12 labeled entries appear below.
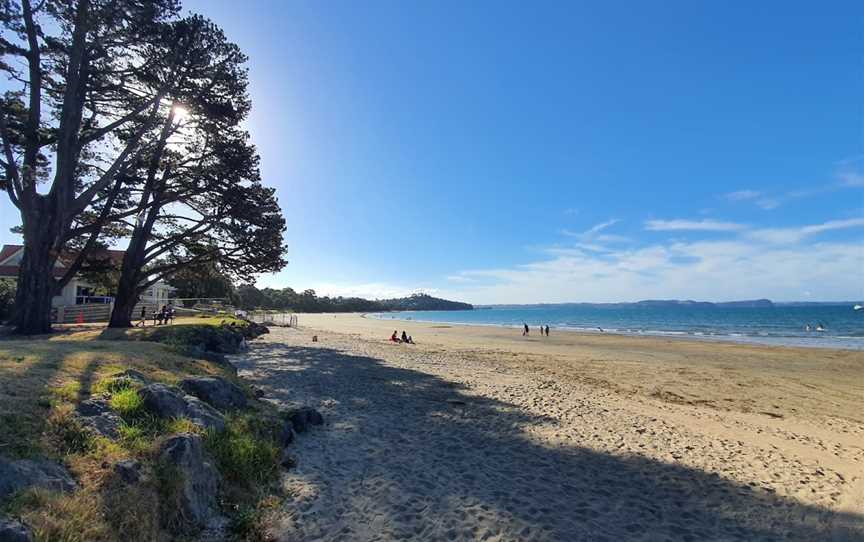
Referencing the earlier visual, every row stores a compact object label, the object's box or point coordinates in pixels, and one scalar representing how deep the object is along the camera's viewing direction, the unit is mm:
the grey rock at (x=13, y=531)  2546
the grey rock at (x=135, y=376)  5940
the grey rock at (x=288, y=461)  6066
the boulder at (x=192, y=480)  4039
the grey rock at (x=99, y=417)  4375
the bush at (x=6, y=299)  22625
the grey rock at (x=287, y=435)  6789
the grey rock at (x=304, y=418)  7770
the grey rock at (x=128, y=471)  3775
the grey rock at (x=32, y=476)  3088
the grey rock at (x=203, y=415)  5576
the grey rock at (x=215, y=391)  6864
